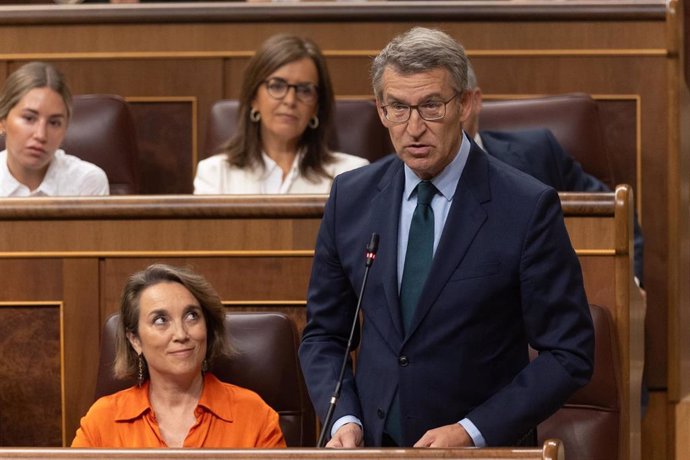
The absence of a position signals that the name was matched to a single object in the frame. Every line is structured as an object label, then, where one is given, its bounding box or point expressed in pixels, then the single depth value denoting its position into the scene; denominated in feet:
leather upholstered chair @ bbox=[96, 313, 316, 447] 60.40
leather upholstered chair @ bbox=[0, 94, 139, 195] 64.48
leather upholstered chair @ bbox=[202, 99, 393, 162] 64.45
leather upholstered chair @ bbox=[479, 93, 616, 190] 64.07
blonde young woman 63.57
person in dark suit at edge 62.97
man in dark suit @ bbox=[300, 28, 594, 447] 57.91
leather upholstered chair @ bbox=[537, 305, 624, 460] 60.08
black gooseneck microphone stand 57.92
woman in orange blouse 60.07
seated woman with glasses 63.72
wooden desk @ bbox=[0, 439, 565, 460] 57.05
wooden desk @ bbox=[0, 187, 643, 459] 61.15
